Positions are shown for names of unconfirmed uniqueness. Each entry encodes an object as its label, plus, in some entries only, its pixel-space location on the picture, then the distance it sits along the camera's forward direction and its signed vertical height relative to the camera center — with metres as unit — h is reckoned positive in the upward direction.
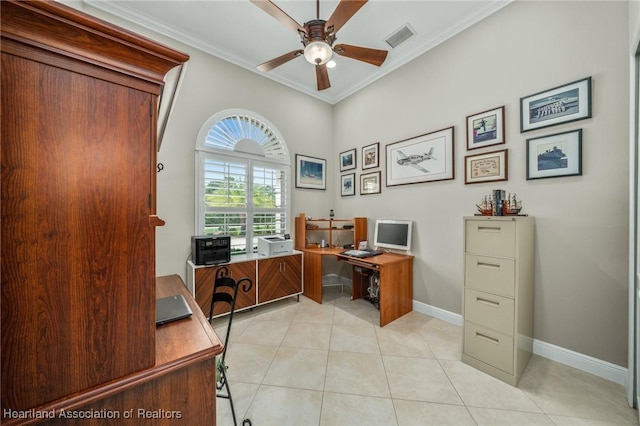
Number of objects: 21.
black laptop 1.10 -0.52
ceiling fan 1.76 +1.53
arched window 2.96 +0.46
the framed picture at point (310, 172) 3.83 +0.68
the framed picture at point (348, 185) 3.90 +0.46
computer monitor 3.04 -0.32
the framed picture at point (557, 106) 1.87 +0.92
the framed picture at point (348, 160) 3.88 +0.89
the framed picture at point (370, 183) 3.50 +0.45
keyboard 2.98 -0.55
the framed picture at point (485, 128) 2.31 +0.87
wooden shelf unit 3.58 -0.33
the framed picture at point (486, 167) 2.29 +0.47
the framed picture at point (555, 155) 1.90 +0.49
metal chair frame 1.42 -0.97
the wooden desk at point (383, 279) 2.66 -0.89
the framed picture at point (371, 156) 3.49 +0.87
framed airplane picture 2.72 +0.68
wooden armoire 0.56 +0.02
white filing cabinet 1.77 -0.68
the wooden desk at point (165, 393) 0.64 -0.57
